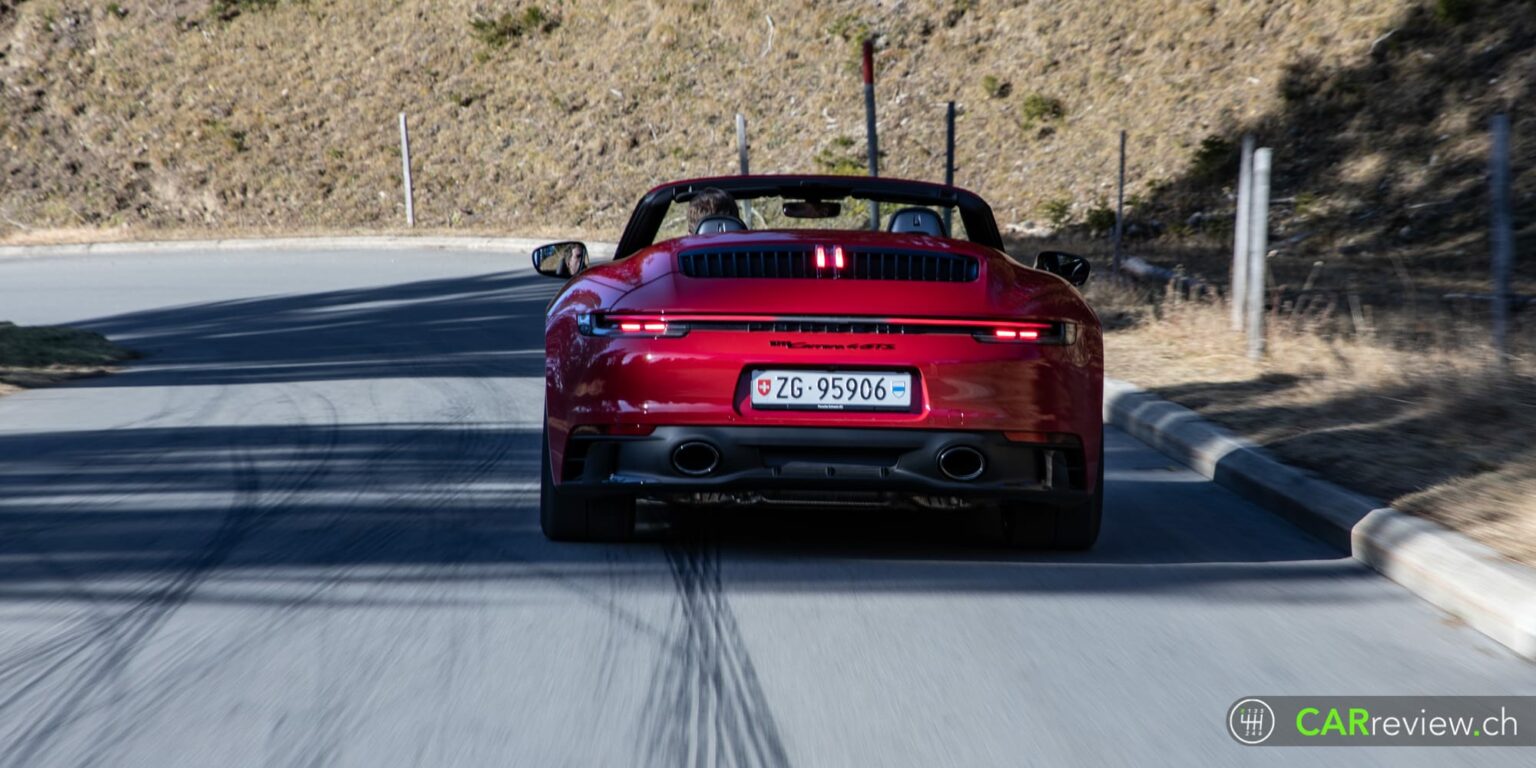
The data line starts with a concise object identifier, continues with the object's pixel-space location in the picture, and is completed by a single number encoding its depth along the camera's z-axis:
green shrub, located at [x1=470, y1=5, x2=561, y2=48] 46.31
